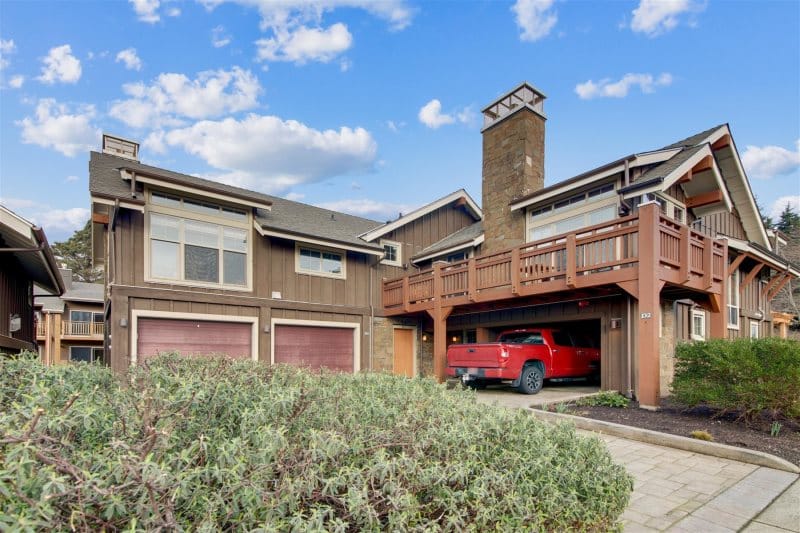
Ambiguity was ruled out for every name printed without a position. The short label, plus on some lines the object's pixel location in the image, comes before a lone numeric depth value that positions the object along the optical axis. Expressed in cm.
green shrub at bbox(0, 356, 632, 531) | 126
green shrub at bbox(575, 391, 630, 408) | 774
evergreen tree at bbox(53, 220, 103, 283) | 3409
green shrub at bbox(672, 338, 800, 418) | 561
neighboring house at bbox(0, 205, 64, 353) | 663
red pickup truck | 906
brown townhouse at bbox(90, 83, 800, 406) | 892
